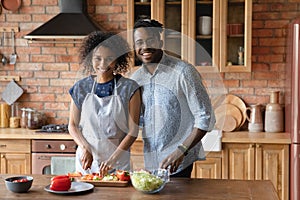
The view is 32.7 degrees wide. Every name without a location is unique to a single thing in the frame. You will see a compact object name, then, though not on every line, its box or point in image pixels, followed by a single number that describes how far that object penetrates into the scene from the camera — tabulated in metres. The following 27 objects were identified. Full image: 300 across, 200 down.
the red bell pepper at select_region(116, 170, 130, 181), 2.42
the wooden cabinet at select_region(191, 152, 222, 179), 3.96
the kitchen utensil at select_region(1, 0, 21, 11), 4.57
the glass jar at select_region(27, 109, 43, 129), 4.39
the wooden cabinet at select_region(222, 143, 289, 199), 3.89
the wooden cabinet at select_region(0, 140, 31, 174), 4.08
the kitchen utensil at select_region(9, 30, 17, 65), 4.62
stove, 4.16
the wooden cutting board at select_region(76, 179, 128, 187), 2.38
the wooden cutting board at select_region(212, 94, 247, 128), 4.34
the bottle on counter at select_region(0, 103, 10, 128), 4.55
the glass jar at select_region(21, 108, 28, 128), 4.46
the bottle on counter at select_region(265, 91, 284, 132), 4.22
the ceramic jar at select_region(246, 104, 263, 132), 4.26
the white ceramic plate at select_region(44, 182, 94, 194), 2.27
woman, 2.66
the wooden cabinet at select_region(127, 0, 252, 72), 4.11
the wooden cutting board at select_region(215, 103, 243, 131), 4.25
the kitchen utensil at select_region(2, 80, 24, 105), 4.63
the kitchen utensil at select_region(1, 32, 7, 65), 4.63
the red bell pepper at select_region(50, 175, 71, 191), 2.29
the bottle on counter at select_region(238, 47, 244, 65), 4.14
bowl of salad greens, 2.25
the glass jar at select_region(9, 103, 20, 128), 4.52
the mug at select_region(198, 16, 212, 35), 4.16
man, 2.58
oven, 4.02
